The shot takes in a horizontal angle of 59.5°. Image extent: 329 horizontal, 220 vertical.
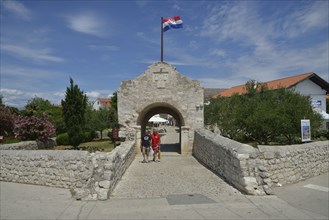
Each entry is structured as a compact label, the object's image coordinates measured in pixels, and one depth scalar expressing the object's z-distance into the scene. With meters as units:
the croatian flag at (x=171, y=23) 18.06
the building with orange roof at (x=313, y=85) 33.28
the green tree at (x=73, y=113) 18.02
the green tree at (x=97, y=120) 28.34
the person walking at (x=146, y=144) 13.82
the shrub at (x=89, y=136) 26.90
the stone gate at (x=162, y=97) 16.84
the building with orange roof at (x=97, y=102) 78.88
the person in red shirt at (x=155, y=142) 14.33
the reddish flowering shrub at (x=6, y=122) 19.77
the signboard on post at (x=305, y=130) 13.34
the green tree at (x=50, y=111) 19.62
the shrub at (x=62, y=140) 21.05
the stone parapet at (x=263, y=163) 7.95
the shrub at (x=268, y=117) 16.42
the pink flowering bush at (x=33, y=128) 17.50
